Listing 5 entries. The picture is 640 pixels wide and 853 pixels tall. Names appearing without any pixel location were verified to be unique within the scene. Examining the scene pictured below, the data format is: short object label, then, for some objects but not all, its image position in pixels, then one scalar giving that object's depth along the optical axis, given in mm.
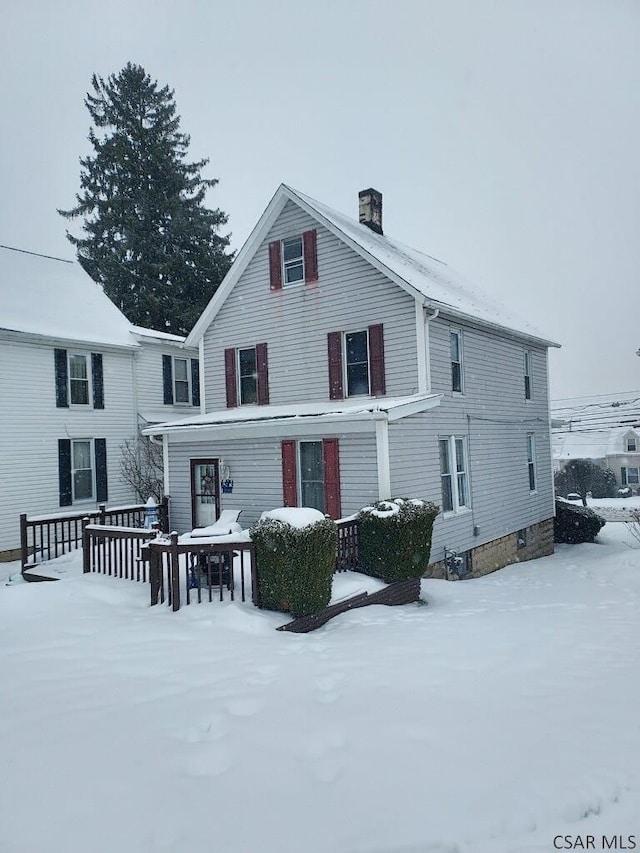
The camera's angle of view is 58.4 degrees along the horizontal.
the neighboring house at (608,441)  50688
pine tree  33406
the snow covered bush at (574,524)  21156
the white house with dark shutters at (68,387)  15664
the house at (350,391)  12367
